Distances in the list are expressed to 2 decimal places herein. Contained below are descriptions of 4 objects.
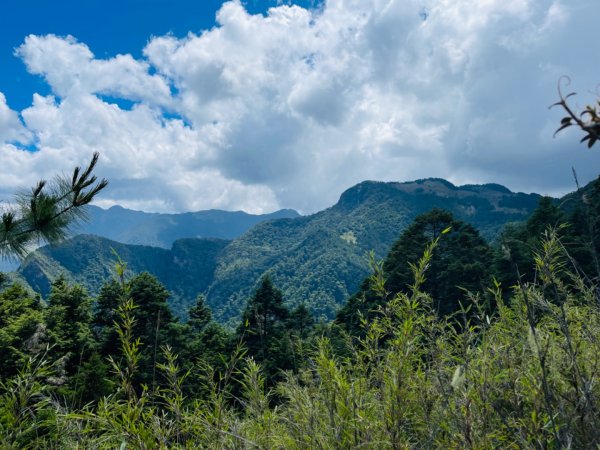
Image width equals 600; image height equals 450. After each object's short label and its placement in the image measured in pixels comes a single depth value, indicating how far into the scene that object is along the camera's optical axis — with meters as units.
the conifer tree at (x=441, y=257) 28.64
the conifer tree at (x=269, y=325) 26.41
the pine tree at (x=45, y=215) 6.50
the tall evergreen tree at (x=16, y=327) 17.47
